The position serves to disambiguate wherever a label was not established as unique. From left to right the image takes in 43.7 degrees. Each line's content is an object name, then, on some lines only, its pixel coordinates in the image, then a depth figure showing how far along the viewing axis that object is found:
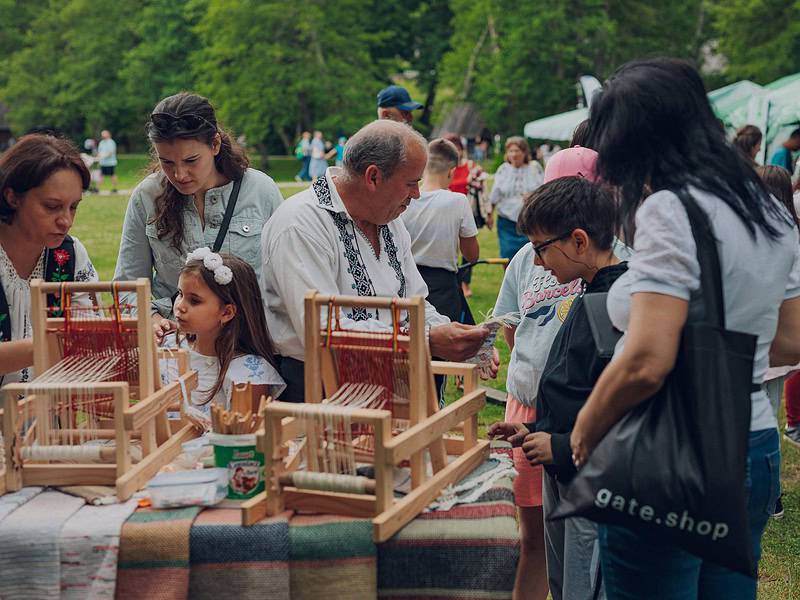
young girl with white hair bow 2.93
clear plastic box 2.14
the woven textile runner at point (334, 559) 2.05
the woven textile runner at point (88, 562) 2.05
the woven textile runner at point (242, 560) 2.05
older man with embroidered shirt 2.73
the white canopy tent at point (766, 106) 11.81
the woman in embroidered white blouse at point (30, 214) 2.76
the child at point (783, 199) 4.23
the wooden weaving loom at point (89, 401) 2.23
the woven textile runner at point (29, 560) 2.05
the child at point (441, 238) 5.59
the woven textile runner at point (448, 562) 2.08
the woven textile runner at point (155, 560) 2.05
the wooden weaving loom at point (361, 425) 2.06
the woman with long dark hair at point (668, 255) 1.87
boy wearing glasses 2.43
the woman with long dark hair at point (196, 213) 3.35
